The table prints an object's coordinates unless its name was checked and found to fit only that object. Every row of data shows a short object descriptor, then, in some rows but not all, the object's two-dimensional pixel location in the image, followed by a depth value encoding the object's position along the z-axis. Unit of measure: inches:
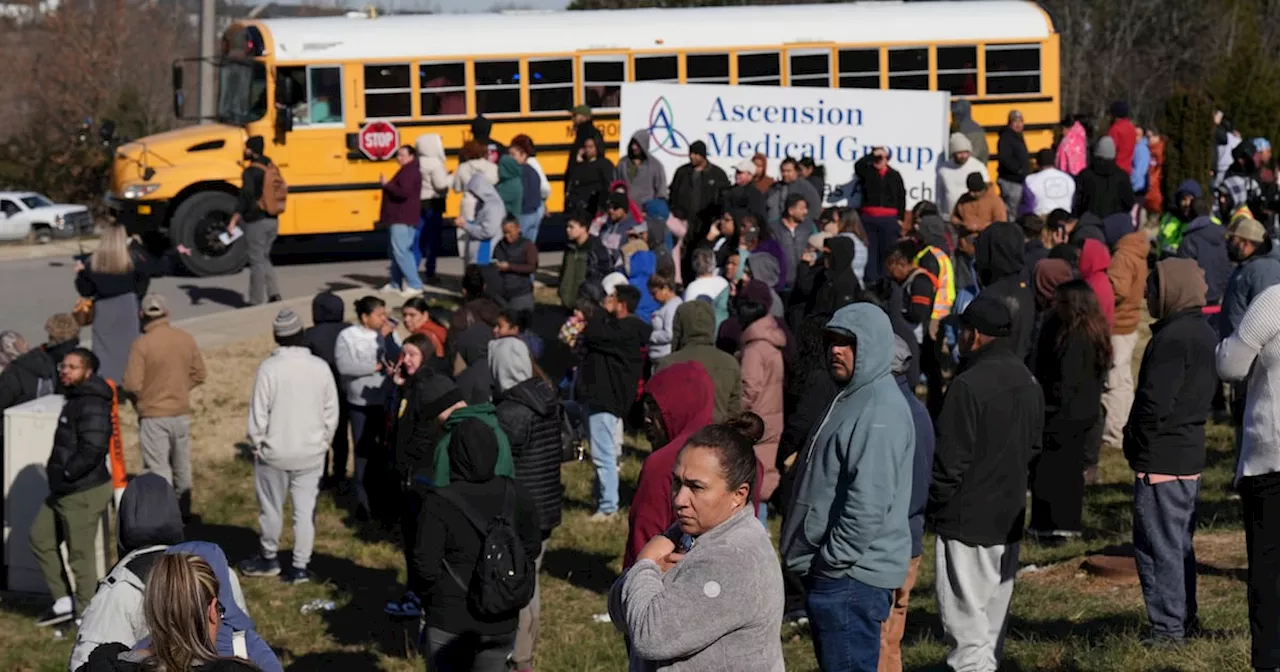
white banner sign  670.5
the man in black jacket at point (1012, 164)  690.8
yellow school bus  753.0
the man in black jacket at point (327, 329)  447.2
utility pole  984.9
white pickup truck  1208.8
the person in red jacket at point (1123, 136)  741.9
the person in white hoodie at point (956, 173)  618.8
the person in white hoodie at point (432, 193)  692.7
